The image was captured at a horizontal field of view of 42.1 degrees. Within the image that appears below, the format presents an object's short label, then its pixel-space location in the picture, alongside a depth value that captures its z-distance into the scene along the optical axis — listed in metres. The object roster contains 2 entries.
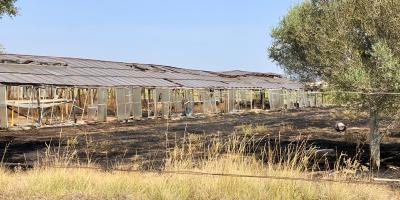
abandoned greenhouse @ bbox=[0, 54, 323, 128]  33.71
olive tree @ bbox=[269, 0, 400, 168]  12.80
